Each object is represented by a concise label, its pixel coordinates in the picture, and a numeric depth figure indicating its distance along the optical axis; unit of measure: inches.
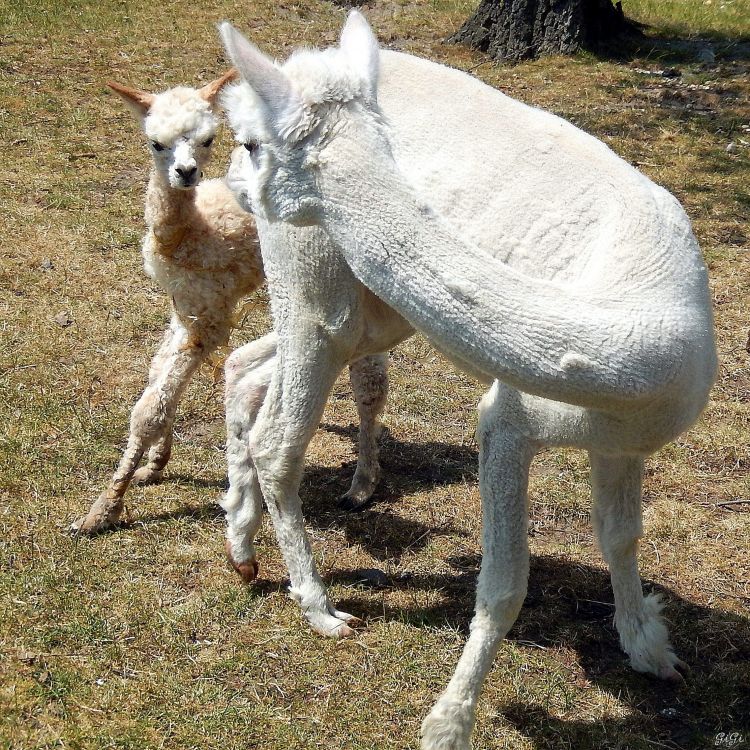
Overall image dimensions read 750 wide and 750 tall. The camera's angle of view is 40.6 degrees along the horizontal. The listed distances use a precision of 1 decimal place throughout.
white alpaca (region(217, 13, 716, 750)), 93.3
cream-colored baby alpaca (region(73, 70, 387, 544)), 180.7
